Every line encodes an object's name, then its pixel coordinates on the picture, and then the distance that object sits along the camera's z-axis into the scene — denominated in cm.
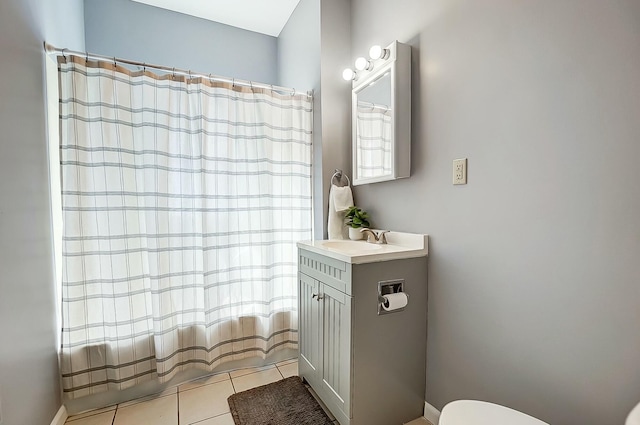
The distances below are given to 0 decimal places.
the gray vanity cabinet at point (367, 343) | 139
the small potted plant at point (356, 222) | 194
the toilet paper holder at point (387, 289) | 143
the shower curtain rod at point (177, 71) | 153
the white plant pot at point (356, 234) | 195
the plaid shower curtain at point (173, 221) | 161
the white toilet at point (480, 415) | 94
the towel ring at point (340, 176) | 210
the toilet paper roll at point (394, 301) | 140
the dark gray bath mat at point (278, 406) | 157
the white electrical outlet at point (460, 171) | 134
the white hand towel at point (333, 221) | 204
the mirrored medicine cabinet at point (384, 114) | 159
